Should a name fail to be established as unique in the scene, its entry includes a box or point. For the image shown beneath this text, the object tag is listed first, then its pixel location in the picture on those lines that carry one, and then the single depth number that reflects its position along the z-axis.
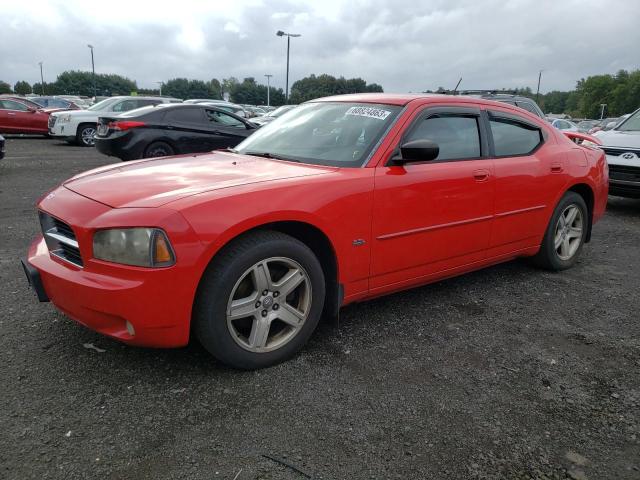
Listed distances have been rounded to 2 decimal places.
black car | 9.26
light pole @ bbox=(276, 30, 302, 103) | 36.84
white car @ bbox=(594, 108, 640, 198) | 7.26
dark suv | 9.68
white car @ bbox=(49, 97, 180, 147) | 14.89
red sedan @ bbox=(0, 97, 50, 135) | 16.47
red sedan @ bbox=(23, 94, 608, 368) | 2.38
